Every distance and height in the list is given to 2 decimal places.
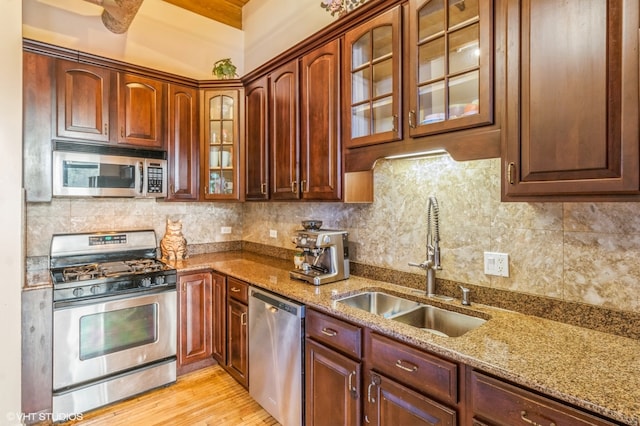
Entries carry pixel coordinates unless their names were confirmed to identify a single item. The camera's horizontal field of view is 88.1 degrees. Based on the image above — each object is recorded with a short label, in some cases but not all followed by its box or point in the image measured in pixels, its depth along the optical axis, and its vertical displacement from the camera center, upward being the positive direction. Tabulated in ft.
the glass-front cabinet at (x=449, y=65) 4.67 +2.25
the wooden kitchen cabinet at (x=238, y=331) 8.02 -3.05
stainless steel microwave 7.96 +0.99
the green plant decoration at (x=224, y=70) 10.21 +4.35
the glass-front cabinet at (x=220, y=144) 10.18 +2.03
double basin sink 5.62 -1.89
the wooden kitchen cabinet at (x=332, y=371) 5.36 -2.79
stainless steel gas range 7.26 -2.71
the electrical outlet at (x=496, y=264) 5.45 -0.89
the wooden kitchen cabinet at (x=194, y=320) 8.86 -3.01
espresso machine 7.15 -0.98
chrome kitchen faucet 6.10 -0.75
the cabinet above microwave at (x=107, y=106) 8.01 +2.70
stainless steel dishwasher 6.42 -3.04
